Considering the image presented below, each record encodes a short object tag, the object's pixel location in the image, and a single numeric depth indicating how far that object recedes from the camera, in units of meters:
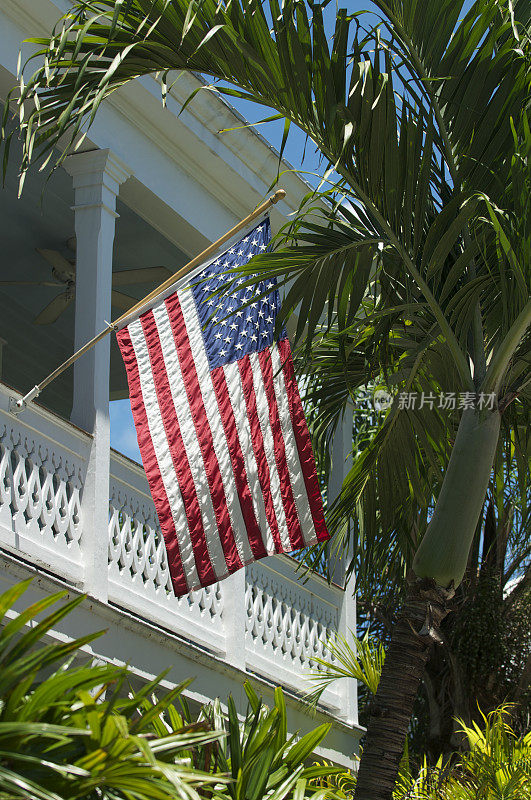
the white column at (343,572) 21.53
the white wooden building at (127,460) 14.51
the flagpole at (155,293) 13.91
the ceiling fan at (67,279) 21.59
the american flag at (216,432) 13.34
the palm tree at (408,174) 11.33
